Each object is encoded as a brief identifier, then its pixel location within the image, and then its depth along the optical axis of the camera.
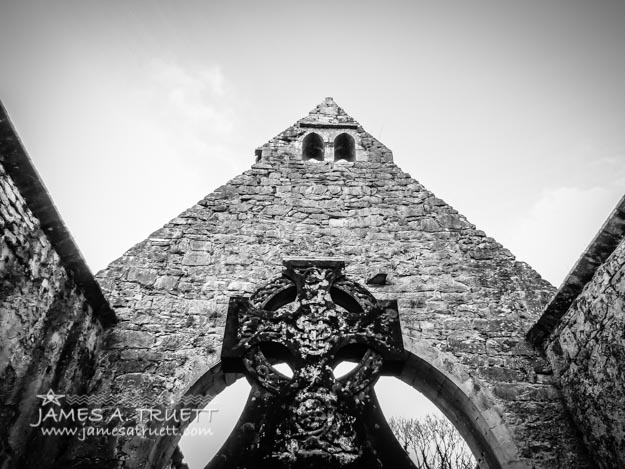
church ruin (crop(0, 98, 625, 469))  2.49
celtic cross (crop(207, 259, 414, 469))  1.97
